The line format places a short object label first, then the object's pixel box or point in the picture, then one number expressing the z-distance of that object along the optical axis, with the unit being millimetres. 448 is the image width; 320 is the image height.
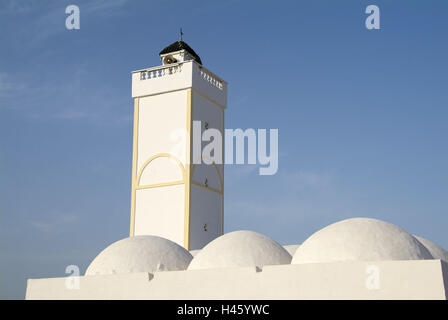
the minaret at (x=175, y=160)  20672
